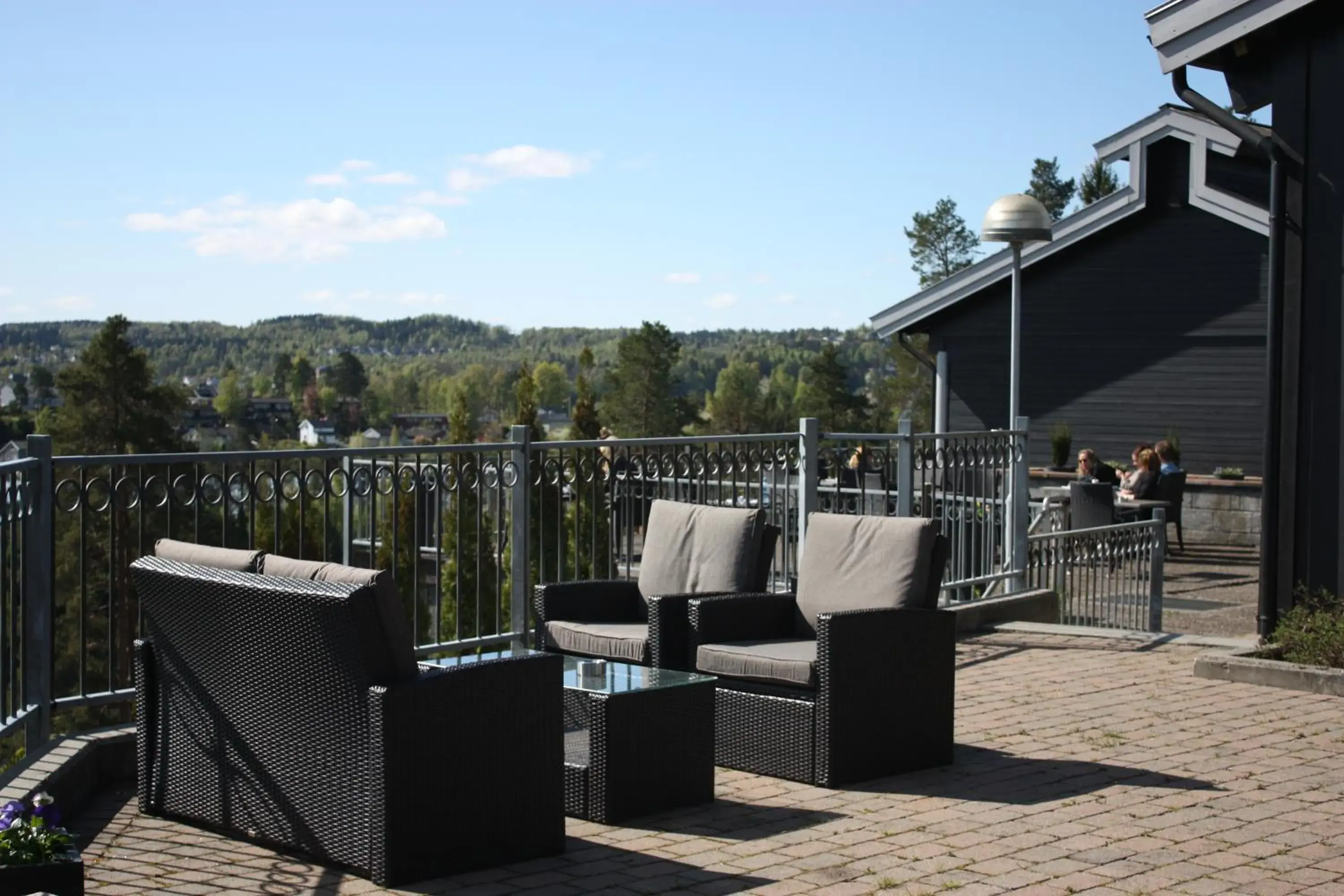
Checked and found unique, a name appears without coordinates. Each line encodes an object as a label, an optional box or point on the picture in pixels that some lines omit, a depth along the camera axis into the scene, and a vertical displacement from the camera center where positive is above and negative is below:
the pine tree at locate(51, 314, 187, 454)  61.06 +0.21
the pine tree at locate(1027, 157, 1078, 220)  71.38 +10.48
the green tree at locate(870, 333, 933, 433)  70.06 +1.21
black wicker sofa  4.94 -1.03
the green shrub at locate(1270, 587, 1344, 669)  8.62 -1.19
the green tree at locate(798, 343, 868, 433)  68.62 +0.89
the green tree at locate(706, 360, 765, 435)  87.81 +0.75
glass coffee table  5.79 -1.25
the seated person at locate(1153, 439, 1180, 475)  19.66 -0.48
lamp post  12.71 +1.51
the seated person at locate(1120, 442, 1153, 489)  19.41 -0.68
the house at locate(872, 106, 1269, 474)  22.81 +1.59
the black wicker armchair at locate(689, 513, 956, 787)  6.37 -1.04
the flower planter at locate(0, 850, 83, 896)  4.04 -1.22
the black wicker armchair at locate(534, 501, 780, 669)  6.95 -0.81
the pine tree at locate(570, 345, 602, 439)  45.06 -0.01
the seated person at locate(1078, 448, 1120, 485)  19.89 -0.67
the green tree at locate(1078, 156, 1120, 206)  58.62 +8.96
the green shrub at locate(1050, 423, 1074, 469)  23.08 -0.44
